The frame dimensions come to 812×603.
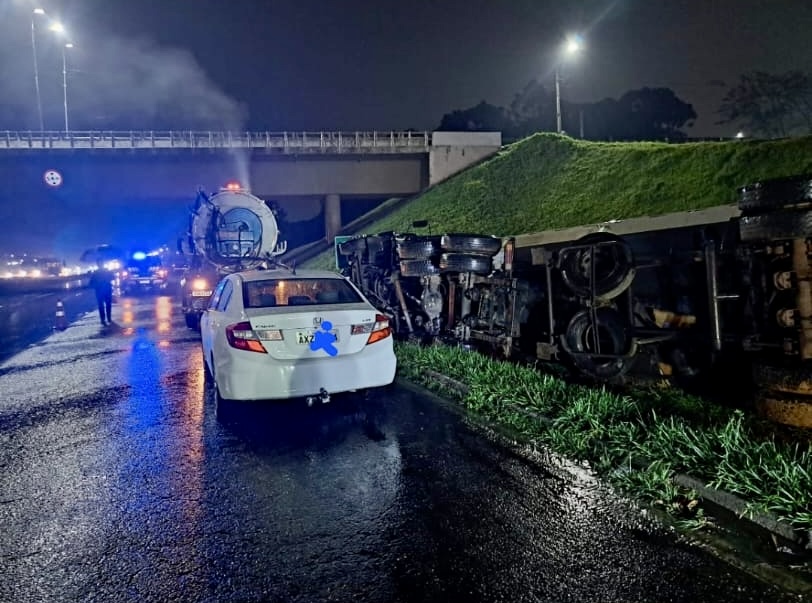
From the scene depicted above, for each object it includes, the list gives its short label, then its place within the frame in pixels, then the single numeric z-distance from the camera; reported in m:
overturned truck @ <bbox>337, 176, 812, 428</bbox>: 4.37
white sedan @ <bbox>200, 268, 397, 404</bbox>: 5.61
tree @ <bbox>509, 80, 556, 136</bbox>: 58.34
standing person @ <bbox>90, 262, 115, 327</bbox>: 16.19
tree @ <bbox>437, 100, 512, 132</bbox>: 62.19
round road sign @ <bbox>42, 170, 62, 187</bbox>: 39.28
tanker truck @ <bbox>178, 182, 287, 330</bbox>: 14.57
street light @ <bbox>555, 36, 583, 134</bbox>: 24.38
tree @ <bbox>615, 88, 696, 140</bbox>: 58.00
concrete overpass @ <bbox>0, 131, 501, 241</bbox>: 39.66
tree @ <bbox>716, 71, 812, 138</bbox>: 34.34
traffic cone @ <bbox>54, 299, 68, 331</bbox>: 16.63
